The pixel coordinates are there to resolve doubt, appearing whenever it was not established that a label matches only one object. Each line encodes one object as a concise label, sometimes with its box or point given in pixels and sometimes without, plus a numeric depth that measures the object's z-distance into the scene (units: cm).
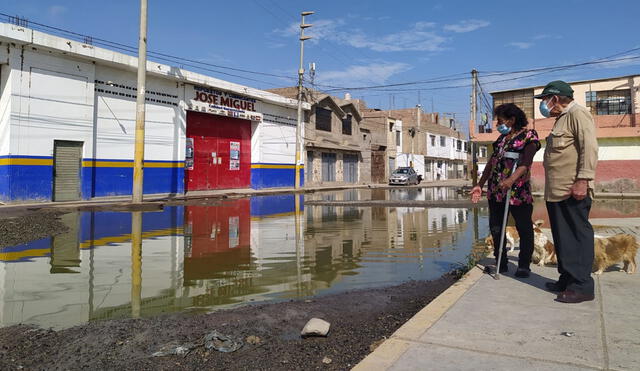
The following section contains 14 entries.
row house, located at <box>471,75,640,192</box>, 2111
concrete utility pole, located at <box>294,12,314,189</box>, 2842
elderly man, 346
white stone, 309
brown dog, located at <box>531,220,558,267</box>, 491
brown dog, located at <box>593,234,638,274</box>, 439
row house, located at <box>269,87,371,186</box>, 3275
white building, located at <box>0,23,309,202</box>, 1494
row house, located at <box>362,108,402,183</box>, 4381
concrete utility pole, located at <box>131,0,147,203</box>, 1534
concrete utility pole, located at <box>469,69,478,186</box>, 2734
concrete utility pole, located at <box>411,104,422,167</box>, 5158
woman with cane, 433
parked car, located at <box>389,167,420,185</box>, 3749
